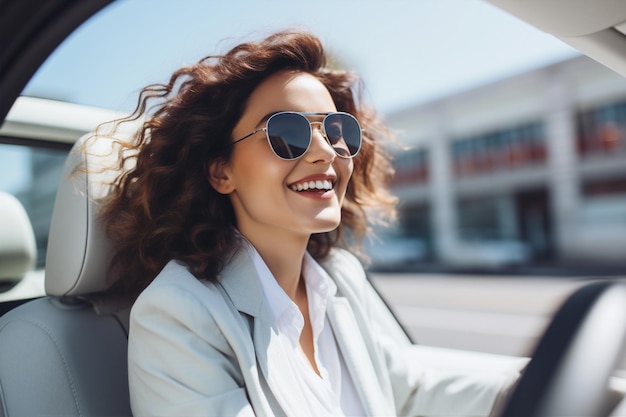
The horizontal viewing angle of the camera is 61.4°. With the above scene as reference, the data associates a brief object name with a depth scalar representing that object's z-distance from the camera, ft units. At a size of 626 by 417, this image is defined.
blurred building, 62.34
